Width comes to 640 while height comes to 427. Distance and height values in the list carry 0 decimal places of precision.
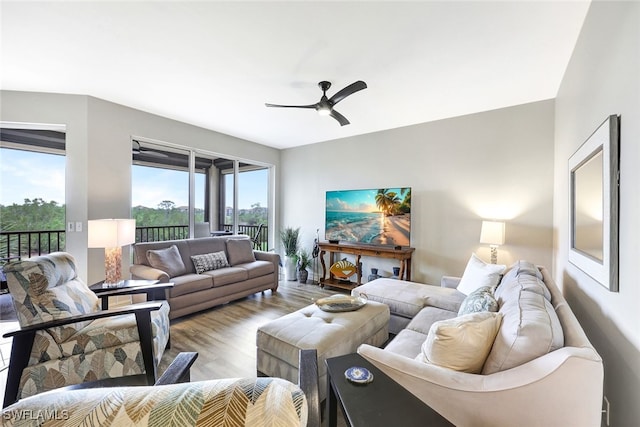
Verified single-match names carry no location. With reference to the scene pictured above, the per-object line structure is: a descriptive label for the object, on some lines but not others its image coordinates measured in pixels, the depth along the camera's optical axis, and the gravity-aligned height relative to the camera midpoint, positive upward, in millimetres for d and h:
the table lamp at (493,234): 3092 -231
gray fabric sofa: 3027 -760
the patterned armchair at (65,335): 1575 -813
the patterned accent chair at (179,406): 461 -362
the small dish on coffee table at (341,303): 2207 -792
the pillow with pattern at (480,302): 1534 -543
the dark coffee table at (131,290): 2264 -687
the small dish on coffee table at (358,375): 1032 -661
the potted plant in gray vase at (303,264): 4844 -963
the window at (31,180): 3193 +413
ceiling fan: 2411 +1137
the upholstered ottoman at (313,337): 1709 -861
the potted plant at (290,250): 4938 -698
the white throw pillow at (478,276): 2242 -552
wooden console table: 3791 -615
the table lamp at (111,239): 2410 -246
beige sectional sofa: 867 -599
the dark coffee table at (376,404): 835 -667
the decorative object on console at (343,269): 4262 -914
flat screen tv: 4016 -25
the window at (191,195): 3865 +336
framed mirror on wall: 1225 +64
